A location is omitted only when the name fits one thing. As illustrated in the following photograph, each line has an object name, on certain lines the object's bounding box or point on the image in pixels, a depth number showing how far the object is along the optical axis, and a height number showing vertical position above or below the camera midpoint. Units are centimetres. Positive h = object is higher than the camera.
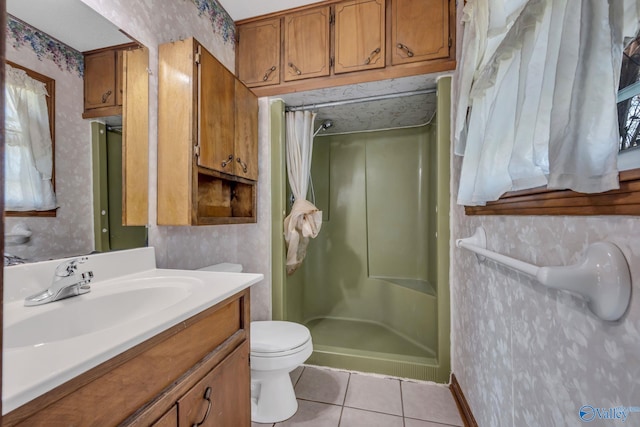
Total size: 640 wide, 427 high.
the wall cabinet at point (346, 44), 142 +103
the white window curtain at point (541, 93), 42 +26
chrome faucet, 71 -21
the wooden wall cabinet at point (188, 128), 113 +40
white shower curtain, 180 +23
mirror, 77 +33
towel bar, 43 -13
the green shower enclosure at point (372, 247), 199 -35
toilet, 119 -74
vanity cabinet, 42 -37
